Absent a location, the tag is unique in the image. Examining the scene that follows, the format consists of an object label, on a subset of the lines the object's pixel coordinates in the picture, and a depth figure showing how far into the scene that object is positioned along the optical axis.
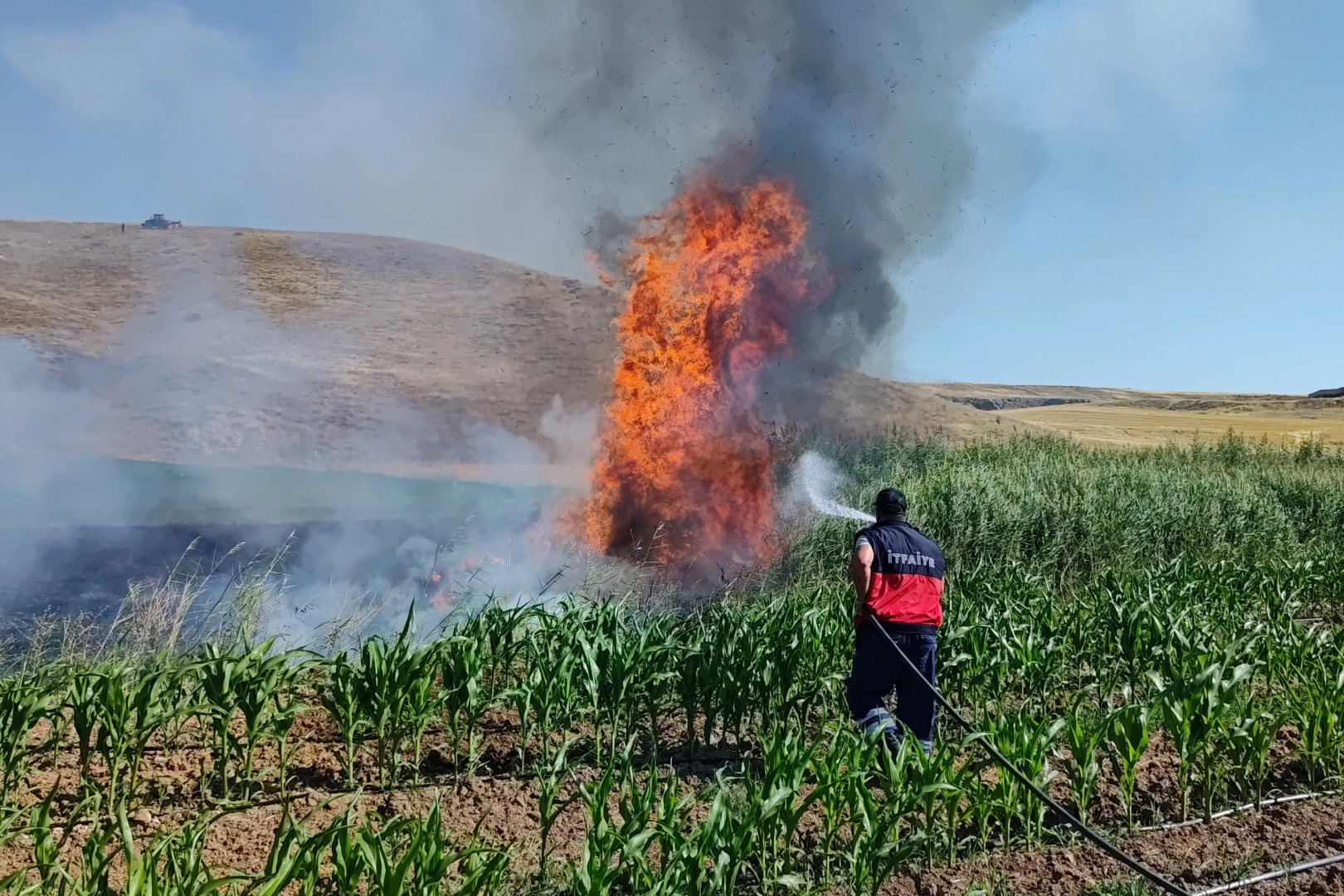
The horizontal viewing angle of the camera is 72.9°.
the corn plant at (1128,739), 4.68
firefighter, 5.66
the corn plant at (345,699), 4.88
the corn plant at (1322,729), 5.28
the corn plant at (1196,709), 4.83
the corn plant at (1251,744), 4.94
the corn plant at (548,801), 3.93
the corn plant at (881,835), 3.82
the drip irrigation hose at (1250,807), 4.82
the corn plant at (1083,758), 4.59
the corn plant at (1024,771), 4.43
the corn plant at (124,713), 4.49
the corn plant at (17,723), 4.32
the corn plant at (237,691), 4.70
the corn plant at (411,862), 3.02
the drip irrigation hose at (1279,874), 3.96
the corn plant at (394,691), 4.93
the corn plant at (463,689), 5.10
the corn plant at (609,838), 3.16
